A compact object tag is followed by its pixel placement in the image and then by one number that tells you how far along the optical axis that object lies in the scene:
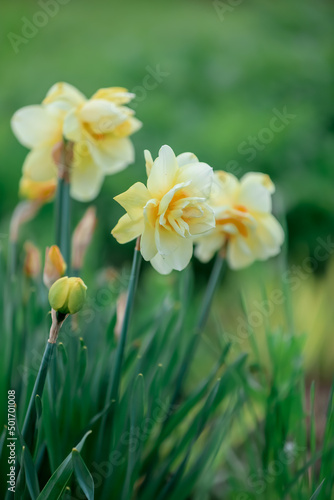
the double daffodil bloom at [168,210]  1.06
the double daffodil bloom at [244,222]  1.18
